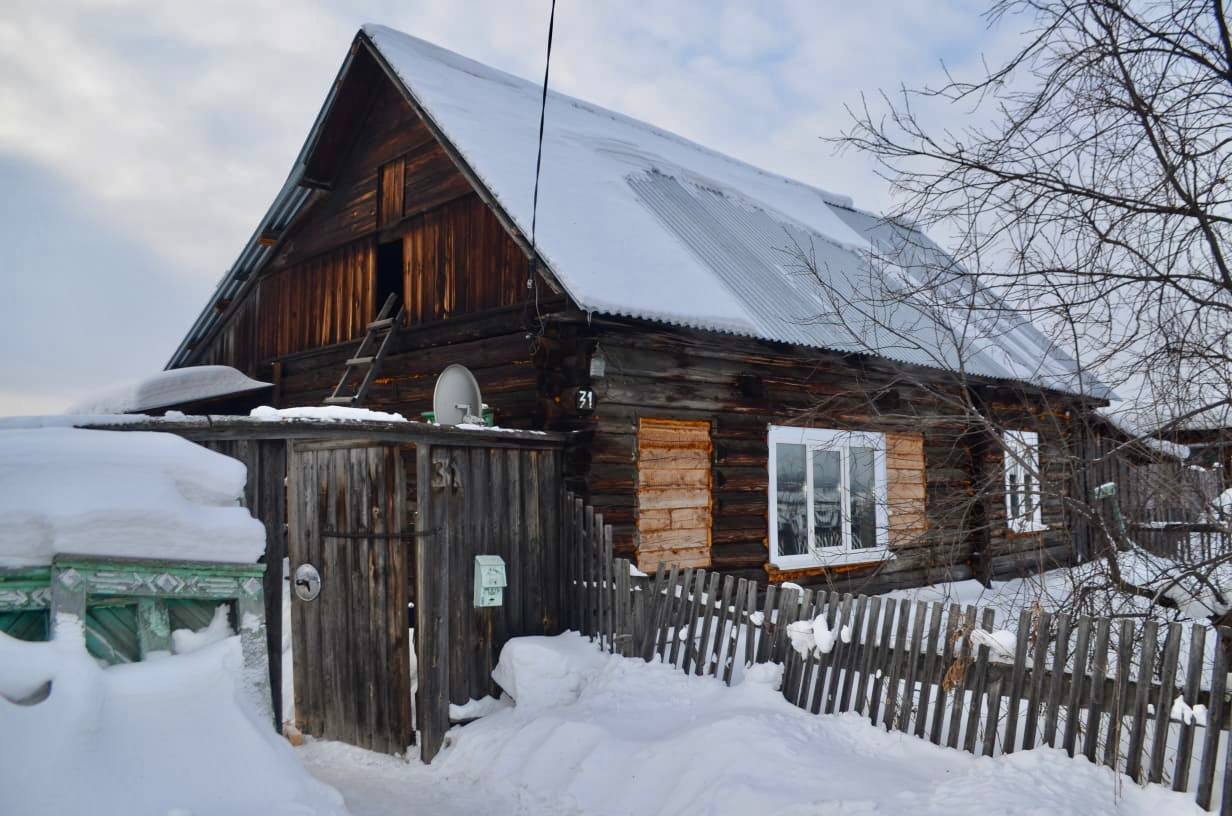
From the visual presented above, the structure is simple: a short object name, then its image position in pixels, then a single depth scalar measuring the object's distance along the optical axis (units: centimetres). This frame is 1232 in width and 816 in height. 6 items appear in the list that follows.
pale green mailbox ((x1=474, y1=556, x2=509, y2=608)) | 698
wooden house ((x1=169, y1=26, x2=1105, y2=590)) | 909
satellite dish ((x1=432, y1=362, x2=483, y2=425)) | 891
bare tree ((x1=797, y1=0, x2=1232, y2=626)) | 429
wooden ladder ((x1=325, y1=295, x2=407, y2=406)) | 1115
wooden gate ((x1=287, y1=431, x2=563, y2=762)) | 652
